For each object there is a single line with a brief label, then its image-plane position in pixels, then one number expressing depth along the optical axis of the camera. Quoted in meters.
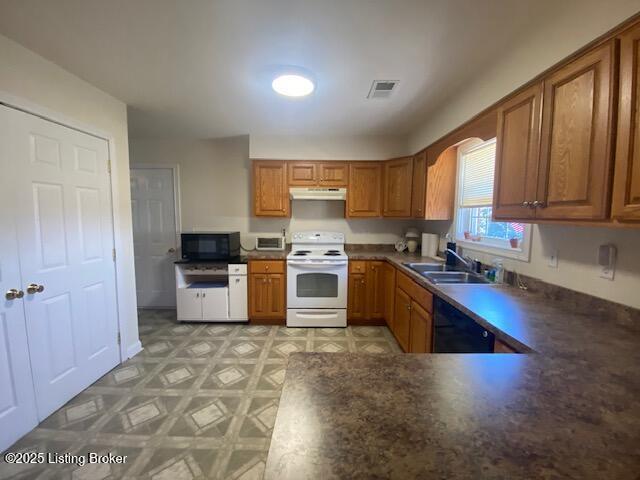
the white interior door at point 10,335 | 1.57
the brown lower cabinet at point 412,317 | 2.04
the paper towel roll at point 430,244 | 3.23
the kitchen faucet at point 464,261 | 2.42
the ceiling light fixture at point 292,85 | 1.94
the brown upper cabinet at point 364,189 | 3.51
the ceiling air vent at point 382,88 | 2.07
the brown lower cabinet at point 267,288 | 3.31
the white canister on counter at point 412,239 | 3.62
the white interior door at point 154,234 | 3.72
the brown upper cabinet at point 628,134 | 0.98
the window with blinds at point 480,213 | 2.03
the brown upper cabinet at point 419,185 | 2.92
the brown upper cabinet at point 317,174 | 3.47
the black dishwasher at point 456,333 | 1.38
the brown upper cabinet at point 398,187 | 3.22
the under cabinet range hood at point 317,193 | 3.44
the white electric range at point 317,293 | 3.24
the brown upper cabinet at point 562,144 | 1.08
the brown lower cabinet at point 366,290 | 3.32
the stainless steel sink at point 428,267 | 2.63
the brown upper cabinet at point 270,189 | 3.47
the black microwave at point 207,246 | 3.34
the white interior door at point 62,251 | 1.69
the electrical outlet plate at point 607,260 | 1.33
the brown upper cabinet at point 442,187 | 2.87
